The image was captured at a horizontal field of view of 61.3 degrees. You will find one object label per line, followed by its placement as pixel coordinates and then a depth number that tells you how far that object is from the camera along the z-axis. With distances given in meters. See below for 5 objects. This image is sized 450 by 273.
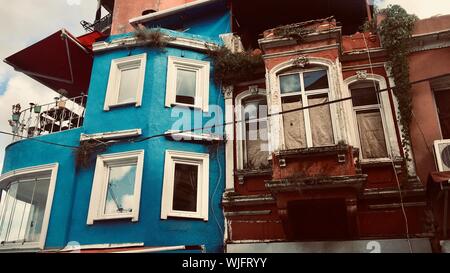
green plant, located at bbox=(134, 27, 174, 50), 12.52
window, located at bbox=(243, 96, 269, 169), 11.45
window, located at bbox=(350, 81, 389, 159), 10.59
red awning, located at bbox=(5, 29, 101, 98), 13.97
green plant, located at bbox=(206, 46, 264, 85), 12.13
